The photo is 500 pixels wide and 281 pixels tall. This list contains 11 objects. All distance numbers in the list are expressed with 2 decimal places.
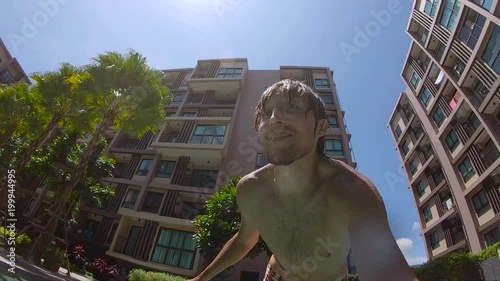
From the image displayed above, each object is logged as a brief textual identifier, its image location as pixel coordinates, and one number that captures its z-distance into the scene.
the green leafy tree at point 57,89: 11.14
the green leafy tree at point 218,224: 10.51
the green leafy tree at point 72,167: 13.41
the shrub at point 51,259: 9.23
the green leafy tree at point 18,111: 12.19
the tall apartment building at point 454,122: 16.03
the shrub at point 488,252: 11.02
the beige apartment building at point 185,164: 16.56
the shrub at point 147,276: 10.89
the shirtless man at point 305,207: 0.99
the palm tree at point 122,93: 10.72
